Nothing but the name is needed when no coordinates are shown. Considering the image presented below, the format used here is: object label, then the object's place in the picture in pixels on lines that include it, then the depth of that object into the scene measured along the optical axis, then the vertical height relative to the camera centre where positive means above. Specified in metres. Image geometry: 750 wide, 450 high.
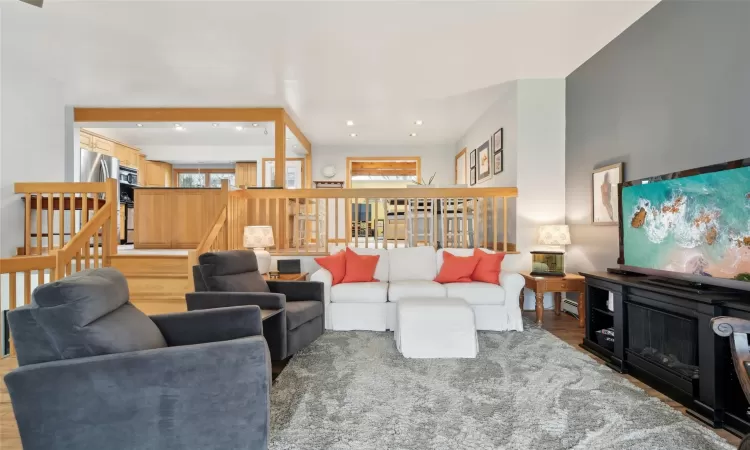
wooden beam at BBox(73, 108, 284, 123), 6.17 +1.85
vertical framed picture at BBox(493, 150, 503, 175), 5.68 +1.00
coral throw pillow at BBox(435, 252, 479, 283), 4.22 -0.47
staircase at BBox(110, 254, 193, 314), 4.18 -0.60
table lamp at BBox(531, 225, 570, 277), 4.33 -0.32
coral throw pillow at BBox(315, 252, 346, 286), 4.18 -0.42
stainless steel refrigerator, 7.12 +1.20
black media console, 2.04 -0.76
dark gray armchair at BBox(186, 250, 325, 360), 2.86 -0.57
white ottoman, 3.09 -0.87
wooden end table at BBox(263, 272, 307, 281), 4.51 -0.60
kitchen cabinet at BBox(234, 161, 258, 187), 9.84 +1.44
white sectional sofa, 3.93 -0.77
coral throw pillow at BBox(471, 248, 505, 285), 4.13 -0.46
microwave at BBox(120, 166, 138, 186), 8.30 +1.16
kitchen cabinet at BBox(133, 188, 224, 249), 5.80 +0.14
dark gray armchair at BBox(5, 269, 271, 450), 1.41 -0.61
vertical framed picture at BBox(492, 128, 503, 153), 5.64 +1.33
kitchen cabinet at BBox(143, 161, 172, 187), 9.49 +1.39
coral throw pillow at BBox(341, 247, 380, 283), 4.20 -0.46
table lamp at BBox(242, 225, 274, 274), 4.48 -0.15
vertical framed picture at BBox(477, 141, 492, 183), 6.32 +1.12
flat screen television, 2.16 +0.01
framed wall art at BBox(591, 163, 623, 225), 3.82 +0.35
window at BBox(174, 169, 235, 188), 10.28 +1.40
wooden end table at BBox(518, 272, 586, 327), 4.10 -0.65
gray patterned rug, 1.88 -1.06
